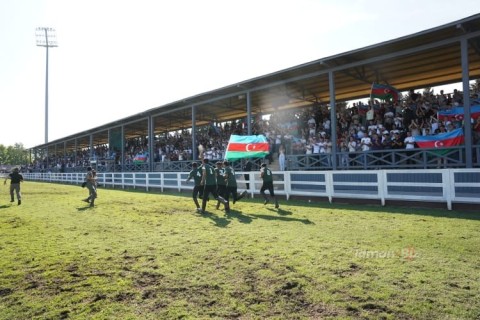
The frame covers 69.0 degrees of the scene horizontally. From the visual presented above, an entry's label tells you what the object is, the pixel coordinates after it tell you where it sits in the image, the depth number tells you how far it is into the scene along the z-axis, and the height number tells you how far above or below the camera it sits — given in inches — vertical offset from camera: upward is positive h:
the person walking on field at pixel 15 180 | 590.8 -9.5
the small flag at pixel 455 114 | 500.7 +73.7
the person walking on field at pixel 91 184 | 550.0 -18.4
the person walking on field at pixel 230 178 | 473.7 -13.0
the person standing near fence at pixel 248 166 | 702.6 +4.6
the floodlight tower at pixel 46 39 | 2508.6 +974.3
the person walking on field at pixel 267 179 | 476.4 -15.3
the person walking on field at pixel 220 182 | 454.1 -16.9
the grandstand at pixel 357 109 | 498.3 +127.4
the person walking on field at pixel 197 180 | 468.1 -14.7
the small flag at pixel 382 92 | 618.8 +129.9
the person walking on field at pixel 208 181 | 441.7 -14.8
